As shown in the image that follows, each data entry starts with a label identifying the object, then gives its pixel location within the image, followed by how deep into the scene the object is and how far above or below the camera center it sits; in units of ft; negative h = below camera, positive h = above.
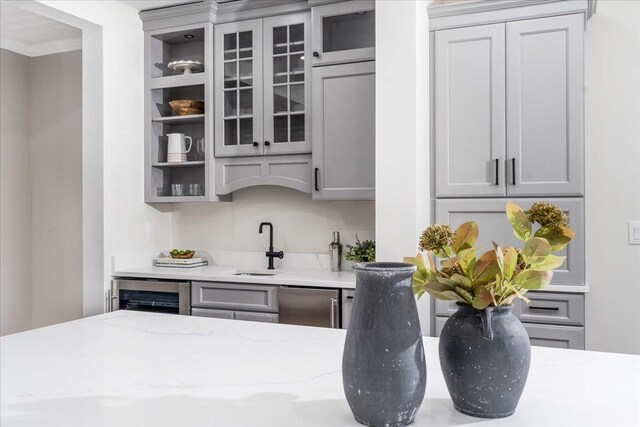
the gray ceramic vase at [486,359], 2.57 -0.78
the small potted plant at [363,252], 9.89 -0.90
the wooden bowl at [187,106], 11.55 +2.32
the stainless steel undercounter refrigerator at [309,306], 9.12 -1.82
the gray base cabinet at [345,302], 9.06 -1.70
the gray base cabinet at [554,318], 8.43 -1.89
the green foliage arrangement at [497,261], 2.51 -0.28
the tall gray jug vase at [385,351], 2.44 -0.70
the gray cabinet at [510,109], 8.65 +1.71
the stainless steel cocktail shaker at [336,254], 10.79 -1.00
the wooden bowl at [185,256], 11.71 -1.11
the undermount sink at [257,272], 10.89 -1.41
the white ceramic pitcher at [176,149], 11.73 +1.36
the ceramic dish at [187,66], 11.43 +3.21
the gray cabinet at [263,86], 10.55 +2.58
